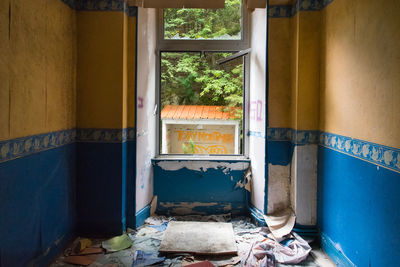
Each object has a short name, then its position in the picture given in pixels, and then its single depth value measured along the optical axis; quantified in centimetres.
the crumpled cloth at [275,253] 218
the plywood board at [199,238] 235
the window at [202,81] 322
